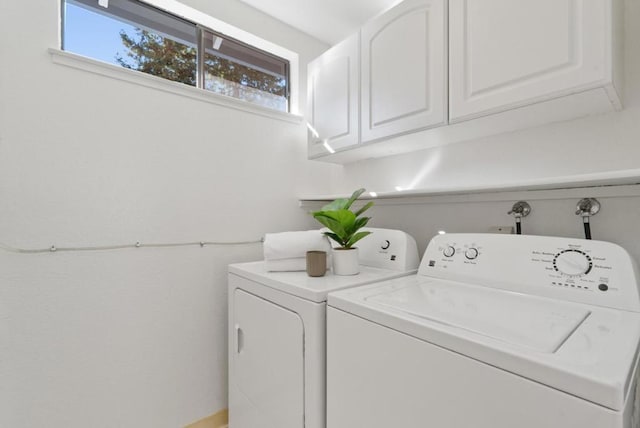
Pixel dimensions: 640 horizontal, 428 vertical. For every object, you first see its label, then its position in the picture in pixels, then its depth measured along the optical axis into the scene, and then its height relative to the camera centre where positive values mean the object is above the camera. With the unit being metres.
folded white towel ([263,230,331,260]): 1.41 -0.16
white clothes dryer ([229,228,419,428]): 1.02 -0.48
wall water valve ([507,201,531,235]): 1.32 +0.01
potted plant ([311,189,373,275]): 1.35 -0.08
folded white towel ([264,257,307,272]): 1.41 -0.25
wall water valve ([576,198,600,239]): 1.14 +0.01
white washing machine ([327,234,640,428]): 0.54 -0.28
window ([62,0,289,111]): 1.49 +0.93
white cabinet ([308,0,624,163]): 0.92 +0.54
